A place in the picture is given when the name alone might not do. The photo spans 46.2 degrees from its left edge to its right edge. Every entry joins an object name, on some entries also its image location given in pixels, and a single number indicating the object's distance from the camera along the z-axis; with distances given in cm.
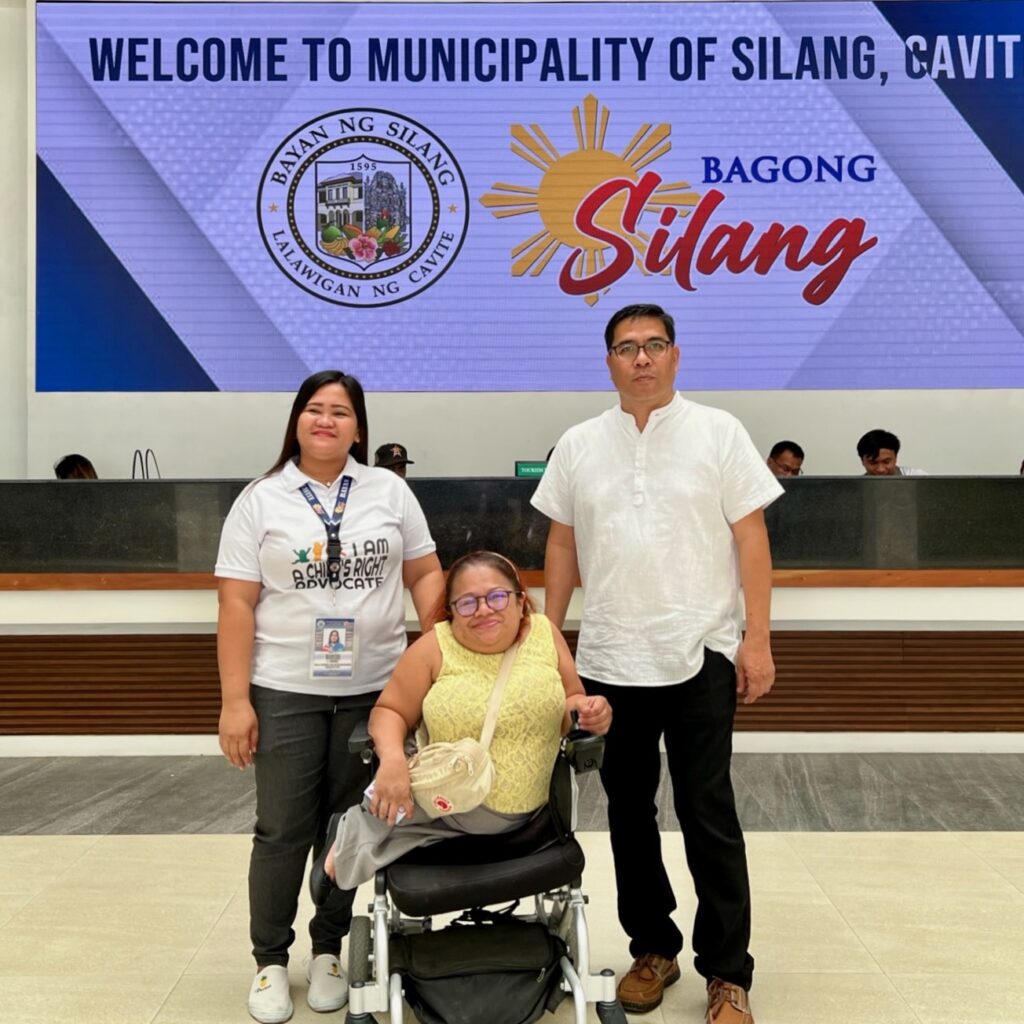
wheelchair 210
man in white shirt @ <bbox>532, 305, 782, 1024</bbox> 234
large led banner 679
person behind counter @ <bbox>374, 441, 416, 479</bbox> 537
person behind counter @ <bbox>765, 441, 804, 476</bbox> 616
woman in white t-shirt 237
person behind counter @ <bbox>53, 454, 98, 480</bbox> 605
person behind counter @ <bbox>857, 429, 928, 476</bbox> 559
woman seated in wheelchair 217
